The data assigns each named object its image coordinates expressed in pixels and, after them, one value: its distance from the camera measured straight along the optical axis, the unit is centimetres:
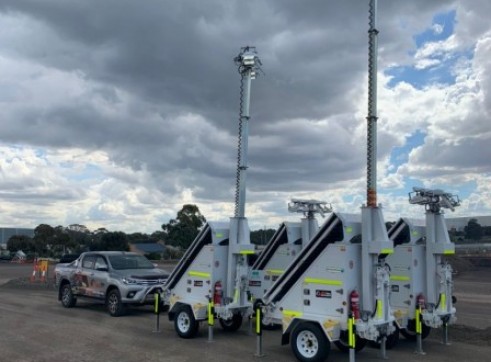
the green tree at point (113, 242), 7149
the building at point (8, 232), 13575
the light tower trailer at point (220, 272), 1248
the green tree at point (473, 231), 11631
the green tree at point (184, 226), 7775
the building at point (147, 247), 8740
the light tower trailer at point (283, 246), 1412
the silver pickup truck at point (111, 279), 1630
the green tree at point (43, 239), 9381
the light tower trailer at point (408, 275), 1165
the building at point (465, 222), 12409
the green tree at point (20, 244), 9581
